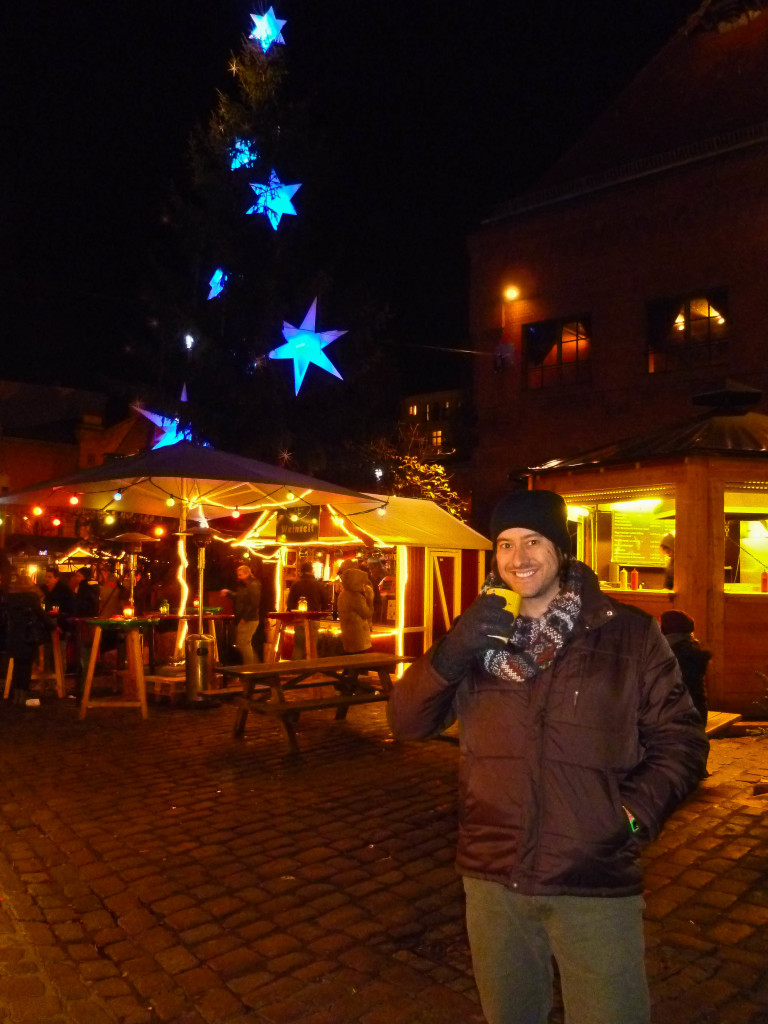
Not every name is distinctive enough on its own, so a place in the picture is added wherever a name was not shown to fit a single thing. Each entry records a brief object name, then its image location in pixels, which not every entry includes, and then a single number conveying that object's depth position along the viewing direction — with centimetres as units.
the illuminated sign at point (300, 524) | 1157
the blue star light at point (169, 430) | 1906
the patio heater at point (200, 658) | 1067
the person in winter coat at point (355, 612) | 1195
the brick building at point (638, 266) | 1638
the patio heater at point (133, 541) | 1783
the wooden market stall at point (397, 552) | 1236
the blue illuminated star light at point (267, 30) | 1916
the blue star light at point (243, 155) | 2028
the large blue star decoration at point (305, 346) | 1662
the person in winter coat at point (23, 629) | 1071
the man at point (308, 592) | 1341
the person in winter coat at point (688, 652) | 664
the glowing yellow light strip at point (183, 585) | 1197
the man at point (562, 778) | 222
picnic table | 827
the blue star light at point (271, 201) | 1988
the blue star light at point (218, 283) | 1953
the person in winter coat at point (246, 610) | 1295
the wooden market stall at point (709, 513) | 986
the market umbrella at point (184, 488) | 922
